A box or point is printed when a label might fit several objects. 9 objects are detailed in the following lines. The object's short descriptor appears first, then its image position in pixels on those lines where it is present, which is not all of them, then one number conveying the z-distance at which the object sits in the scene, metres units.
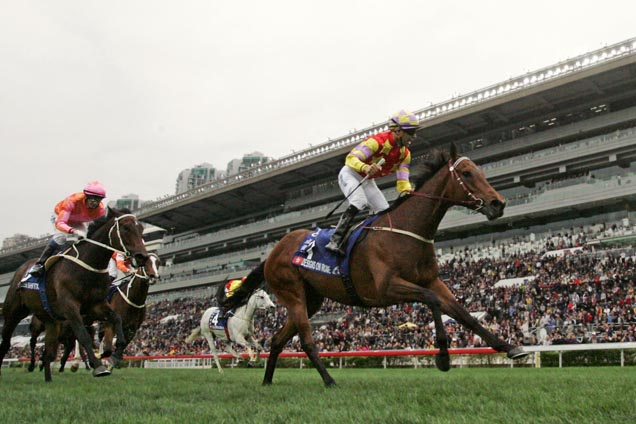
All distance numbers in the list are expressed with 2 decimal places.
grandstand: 30.59
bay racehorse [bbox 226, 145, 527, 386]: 6.00
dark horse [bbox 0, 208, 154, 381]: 8.43
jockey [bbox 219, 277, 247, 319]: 13.35
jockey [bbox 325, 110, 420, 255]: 7.13
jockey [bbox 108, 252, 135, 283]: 13.43
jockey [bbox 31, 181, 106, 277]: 9.23
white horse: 15.91
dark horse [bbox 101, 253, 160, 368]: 12.48
